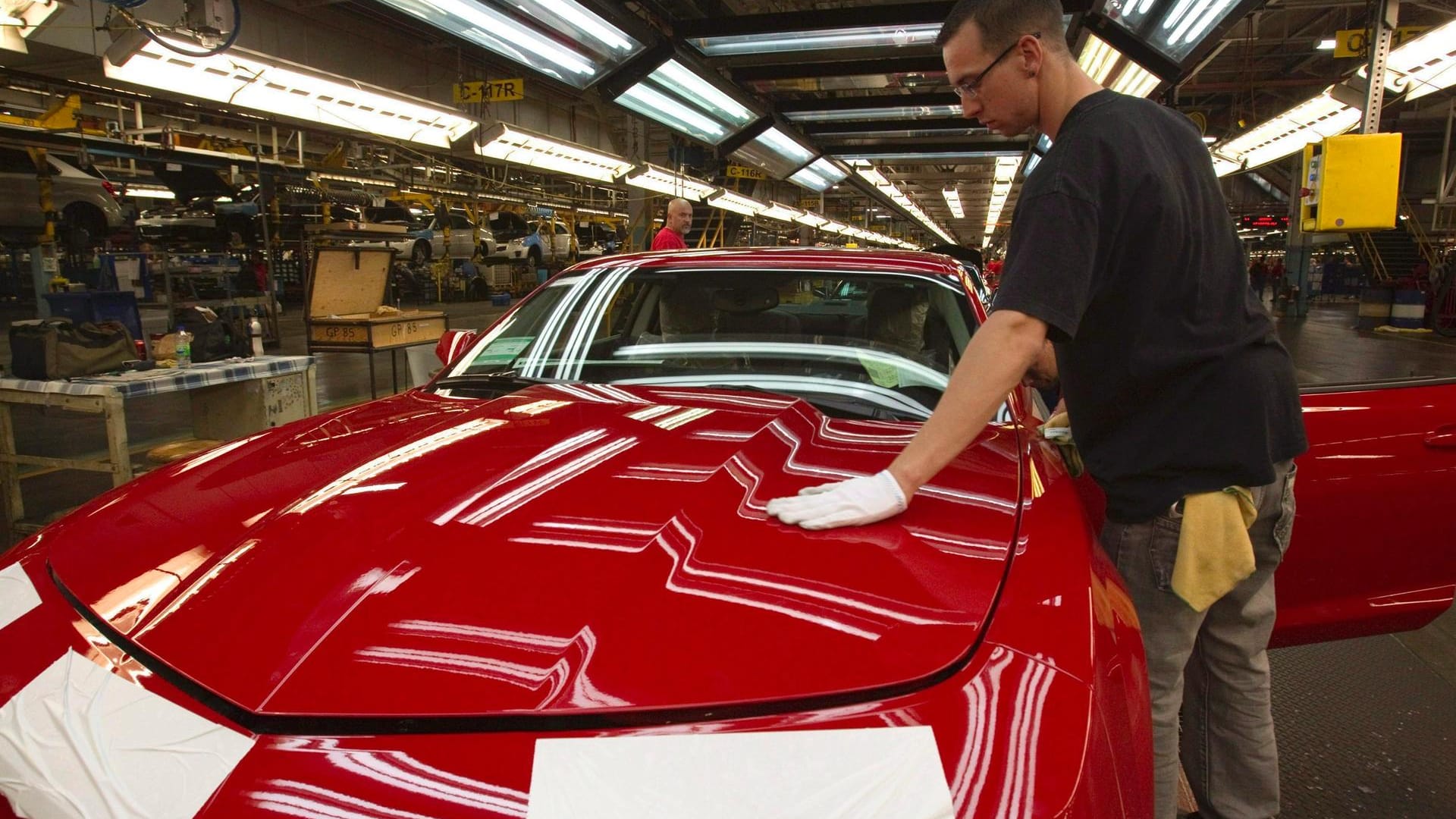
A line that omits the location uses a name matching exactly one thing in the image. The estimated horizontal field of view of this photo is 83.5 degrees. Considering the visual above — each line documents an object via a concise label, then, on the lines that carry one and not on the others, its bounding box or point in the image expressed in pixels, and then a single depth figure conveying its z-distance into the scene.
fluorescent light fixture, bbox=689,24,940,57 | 3.62
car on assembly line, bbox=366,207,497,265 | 20.27
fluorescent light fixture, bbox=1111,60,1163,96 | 3.76
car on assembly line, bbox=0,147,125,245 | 10.19
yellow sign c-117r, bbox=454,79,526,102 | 8.02
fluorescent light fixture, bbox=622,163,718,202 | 9.74
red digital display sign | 25.39
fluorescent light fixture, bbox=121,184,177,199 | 16.02
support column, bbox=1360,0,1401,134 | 4.20
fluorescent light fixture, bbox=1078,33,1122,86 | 3.79
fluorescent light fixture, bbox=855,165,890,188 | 8.09
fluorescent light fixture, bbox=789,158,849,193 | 6.72
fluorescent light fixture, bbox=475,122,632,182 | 7.72
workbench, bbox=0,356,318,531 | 3.79
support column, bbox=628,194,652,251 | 10.73
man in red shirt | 6.92
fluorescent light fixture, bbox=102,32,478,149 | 4.71
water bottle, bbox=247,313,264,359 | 4.99
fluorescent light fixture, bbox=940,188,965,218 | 14.51
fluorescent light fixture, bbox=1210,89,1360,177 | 7.95
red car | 0.75
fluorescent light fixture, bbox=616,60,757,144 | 4.12
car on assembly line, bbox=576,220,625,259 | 24.38
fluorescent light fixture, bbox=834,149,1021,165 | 5.38
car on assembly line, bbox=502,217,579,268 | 21.67
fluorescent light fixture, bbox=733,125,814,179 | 5.37
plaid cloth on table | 3.82
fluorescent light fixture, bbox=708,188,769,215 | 11.79
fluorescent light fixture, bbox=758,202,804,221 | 15.12
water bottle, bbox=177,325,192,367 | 4.54
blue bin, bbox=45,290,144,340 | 7.29
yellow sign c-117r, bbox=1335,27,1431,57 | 7.30
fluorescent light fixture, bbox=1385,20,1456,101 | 5.53
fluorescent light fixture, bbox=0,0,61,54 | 4.50
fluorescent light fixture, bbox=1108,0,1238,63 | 3.21
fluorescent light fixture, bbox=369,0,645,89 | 3.20
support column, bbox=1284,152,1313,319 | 19.86
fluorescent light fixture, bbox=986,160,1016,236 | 8.20
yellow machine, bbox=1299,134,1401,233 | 3.98
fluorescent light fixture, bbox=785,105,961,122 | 4.81
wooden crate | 6.67
